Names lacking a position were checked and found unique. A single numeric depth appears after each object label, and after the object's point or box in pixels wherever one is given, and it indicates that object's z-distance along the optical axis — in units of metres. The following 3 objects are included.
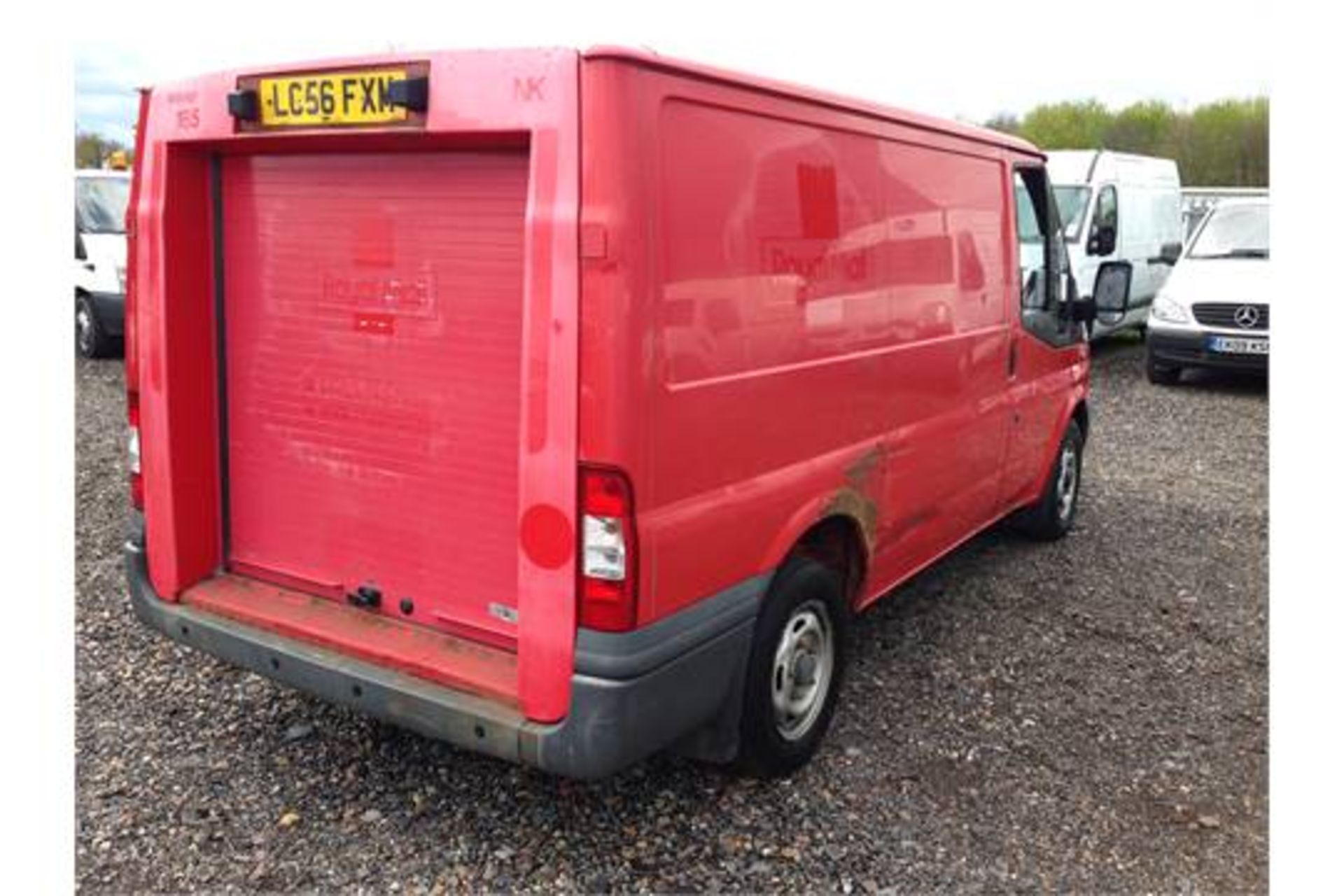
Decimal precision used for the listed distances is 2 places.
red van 2.87
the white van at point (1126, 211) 13.31
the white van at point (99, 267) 11.93
